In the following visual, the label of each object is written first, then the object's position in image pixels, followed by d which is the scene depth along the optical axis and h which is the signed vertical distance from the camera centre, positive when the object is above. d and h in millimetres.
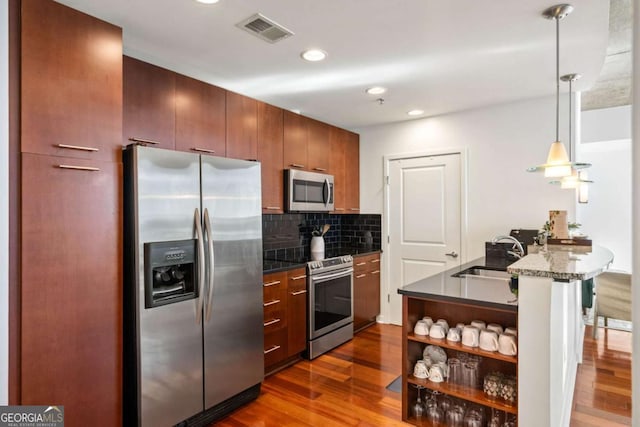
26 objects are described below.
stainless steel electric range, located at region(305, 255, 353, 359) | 3309 -930
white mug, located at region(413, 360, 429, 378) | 2227 -1003
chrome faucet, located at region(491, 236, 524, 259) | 2411 -326
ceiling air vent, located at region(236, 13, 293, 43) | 1975 +1035
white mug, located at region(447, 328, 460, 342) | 2125 -748
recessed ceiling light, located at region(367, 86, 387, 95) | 3102 +1037
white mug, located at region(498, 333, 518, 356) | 1910 -730
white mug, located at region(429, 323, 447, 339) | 2170 -744
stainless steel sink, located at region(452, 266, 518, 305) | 1996 -499
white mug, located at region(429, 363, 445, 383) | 2180 -1002
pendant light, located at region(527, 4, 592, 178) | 2037 +265
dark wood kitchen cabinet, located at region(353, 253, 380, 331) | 3984 -936
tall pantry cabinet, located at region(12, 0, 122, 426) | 1635 -18
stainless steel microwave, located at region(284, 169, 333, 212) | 3424 +182
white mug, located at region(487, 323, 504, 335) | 2035 -684
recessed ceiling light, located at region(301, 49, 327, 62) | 2377 +1042
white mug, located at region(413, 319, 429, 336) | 2232 -746
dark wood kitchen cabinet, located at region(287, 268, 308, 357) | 3098 -899
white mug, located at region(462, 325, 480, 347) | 2049 -731
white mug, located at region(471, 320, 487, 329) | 2102 -682
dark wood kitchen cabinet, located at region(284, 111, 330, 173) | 3493 +677
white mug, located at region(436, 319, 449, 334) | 2211 -713
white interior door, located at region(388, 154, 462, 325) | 3920 -115
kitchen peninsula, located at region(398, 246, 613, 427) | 1766 -655
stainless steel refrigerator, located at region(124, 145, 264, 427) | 1989 -479
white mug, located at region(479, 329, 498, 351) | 1985 -733
